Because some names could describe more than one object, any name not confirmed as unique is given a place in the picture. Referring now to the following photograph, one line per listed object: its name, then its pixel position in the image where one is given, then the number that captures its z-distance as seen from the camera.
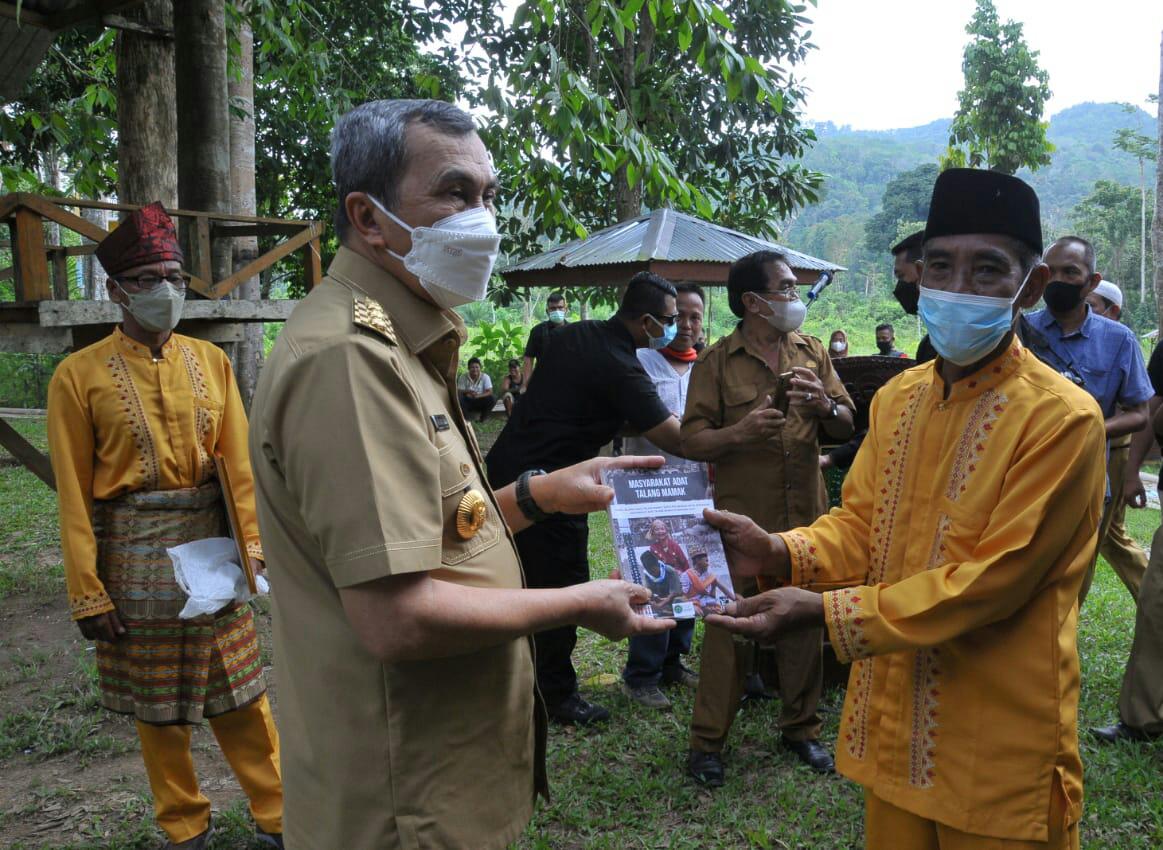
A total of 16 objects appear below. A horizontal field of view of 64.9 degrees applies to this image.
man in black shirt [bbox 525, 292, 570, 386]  11.24
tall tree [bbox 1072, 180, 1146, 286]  39.56
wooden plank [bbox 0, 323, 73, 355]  4.71
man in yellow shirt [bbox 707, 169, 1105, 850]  1.88
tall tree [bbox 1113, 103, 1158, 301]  33.97
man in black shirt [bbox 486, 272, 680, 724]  4.61
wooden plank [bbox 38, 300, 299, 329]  4.52
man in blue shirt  4.91
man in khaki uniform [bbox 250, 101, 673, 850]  1.46
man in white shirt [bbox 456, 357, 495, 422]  16.30
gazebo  8.00
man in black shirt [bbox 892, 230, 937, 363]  4.59
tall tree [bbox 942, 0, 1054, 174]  23.19
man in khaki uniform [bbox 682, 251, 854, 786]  4.06
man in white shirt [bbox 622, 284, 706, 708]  4.98
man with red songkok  3.38
